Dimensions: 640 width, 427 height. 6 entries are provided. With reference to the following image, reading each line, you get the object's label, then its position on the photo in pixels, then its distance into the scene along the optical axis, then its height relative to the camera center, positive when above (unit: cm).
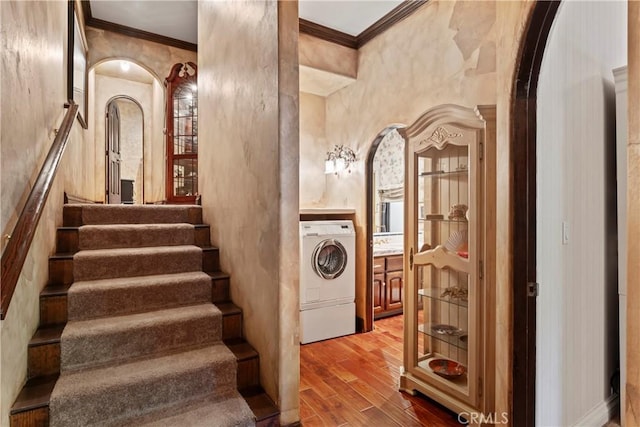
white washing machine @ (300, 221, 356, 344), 335 -70
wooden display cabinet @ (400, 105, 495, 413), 197 -30
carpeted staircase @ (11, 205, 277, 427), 170 -75
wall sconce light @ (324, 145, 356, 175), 391 +65
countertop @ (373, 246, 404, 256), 393 -47
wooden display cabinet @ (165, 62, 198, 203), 481 +103
